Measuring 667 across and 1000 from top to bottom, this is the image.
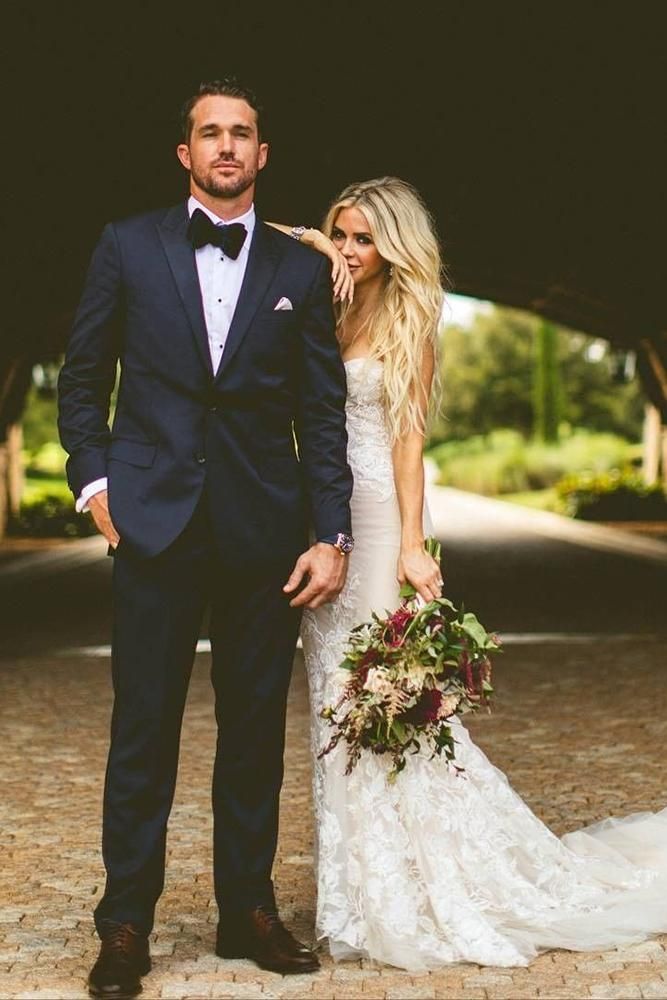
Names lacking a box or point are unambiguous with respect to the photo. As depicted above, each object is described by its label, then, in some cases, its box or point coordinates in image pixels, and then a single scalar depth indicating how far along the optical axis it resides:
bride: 4.36
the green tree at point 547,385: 52.47
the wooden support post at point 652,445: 31.53
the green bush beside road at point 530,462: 46.56
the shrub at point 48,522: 28.53
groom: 4.14
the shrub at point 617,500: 31.41
